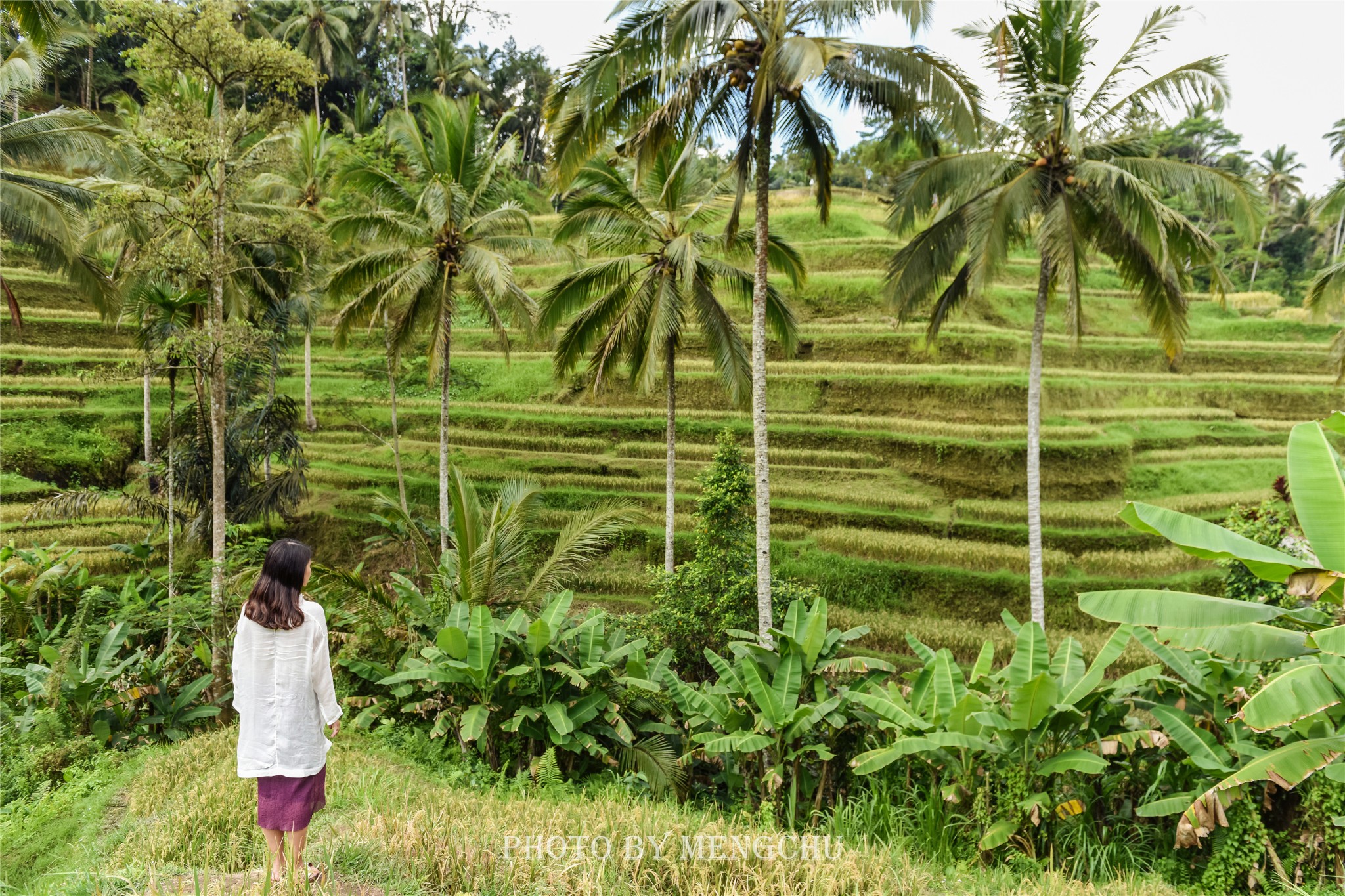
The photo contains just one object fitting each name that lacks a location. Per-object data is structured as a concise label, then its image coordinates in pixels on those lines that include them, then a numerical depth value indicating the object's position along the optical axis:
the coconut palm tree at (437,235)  11.91
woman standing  3.13
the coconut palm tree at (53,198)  10.41
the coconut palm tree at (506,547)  8.27
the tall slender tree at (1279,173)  37.97
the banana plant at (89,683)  6.90
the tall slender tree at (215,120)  7.80
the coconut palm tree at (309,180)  17.89
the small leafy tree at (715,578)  9.29
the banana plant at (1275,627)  3.93
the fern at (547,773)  5.56
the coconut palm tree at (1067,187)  8.45
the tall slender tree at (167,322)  8.63
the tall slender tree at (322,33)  33.59
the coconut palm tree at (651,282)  11.02
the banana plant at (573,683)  6.25
